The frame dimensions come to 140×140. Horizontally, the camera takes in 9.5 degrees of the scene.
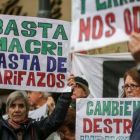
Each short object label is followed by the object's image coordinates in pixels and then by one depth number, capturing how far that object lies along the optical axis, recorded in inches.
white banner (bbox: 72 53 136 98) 410.0
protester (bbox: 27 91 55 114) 391.3
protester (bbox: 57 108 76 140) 310.9
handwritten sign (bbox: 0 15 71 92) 304.5
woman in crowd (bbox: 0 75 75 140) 279.5
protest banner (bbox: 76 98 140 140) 303.8
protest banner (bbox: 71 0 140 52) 235.4
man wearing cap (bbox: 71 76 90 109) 339.6
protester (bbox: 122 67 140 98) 299.8
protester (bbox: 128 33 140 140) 166.8
